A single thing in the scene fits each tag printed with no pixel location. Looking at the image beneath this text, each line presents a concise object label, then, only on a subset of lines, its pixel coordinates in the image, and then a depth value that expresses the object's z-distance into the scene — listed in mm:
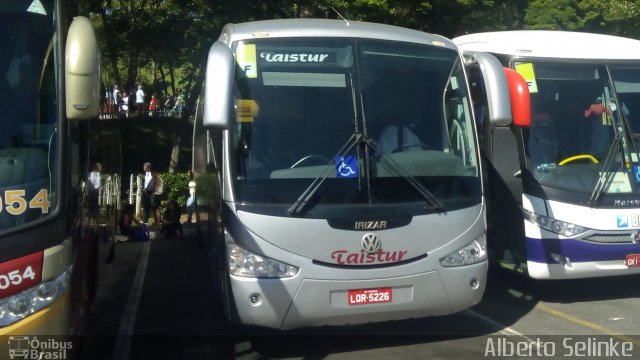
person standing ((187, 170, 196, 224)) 18725
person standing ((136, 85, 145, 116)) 33844
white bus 8820
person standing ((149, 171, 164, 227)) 19828
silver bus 6789
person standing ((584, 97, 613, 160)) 9156
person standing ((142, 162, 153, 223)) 20084
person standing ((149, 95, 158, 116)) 37109
